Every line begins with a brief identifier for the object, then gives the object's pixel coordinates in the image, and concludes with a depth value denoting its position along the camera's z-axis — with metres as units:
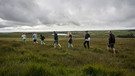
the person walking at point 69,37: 11.81
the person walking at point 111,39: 9.07
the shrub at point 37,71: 3.10
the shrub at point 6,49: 7.29
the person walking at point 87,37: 10.98
